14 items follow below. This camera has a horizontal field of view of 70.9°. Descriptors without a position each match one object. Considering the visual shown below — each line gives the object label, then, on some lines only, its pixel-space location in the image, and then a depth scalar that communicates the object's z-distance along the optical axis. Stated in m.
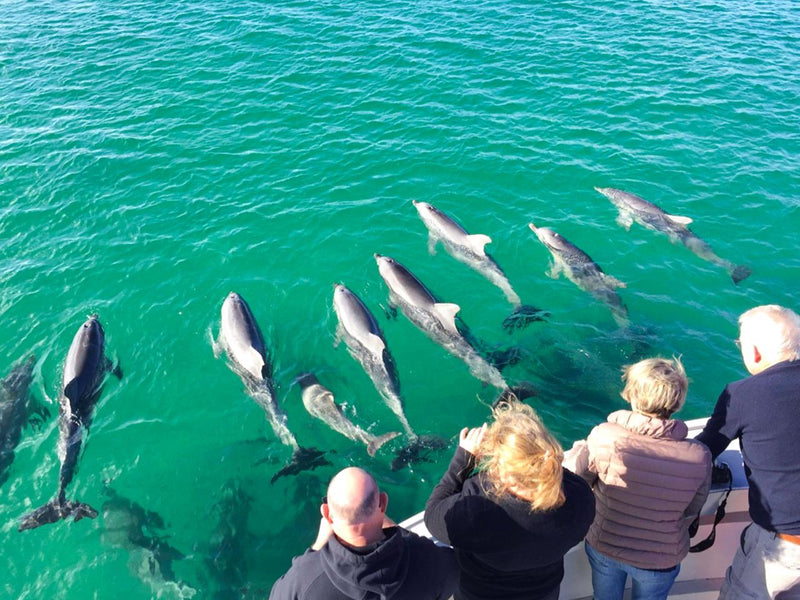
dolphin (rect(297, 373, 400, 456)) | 10.55
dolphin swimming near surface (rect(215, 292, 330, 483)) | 10.36
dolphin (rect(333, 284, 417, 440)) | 11.52
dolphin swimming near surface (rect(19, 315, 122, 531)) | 9.57
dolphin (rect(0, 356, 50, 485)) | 10.64
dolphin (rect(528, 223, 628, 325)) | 13.49
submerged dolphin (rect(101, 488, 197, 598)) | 8.76
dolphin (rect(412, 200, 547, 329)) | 13.31
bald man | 3.89
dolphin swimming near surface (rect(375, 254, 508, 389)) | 12.00
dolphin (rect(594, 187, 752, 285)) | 14.66
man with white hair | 4.63
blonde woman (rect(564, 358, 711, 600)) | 4.74
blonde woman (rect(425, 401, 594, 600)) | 3.89
